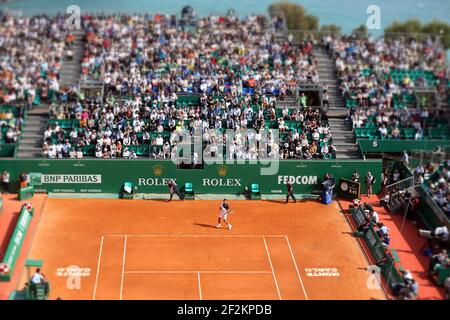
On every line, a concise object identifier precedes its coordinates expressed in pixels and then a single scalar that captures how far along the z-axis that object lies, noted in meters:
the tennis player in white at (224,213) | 45.50
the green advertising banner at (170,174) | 50.47
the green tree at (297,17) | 78.44
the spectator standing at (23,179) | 49.66
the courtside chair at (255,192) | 51.12
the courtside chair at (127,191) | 50.50
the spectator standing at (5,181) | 49.75
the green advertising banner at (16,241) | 40.09
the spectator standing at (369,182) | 51.28
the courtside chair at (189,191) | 50.62
